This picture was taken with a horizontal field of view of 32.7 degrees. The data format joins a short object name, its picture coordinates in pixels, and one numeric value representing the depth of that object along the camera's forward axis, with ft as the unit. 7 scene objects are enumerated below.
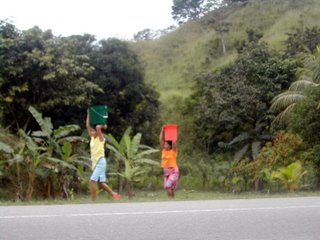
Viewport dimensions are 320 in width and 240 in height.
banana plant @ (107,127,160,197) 42.96
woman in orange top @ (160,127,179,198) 36.68
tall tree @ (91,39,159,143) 82.23
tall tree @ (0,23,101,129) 63.31
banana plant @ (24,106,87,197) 39.06
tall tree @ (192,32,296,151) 80.89
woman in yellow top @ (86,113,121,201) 32.40
